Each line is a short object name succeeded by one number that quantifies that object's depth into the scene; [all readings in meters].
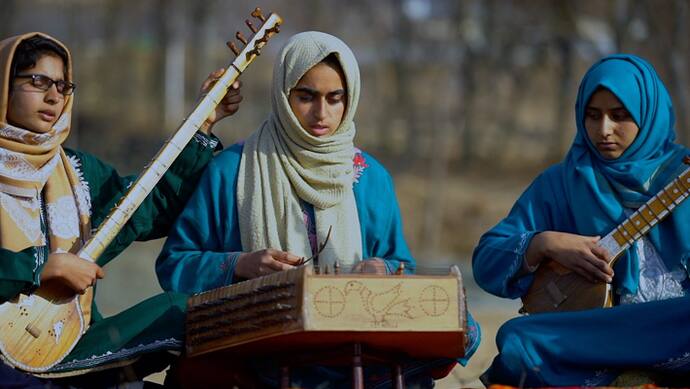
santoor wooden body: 9.83
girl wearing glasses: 10.73
